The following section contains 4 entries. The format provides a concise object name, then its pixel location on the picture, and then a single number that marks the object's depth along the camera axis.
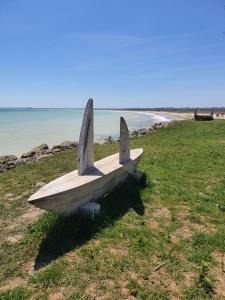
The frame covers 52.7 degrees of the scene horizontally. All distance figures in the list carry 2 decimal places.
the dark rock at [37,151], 13.22
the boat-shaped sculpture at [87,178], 4.58
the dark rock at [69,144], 14.74
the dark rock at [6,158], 11.52
